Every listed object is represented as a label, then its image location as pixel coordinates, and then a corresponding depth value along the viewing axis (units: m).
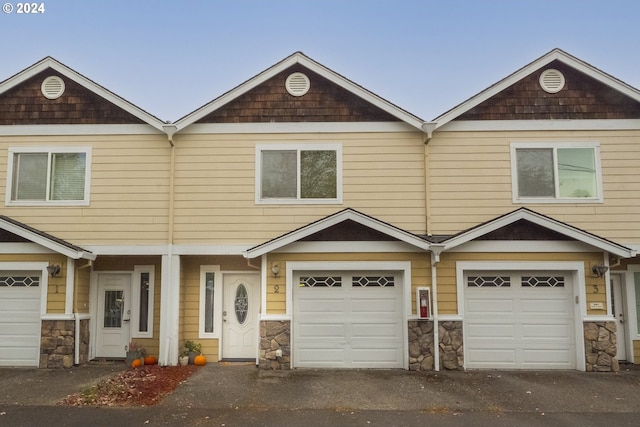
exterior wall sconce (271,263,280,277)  9.56
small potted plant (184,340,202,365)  10.17
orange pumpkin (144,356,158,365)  10.01
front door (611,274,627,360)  10.59
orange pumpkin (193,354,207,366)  10.04
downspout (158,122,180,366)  9.88
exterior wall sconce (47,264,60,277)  9.67
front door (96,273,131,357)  10.78
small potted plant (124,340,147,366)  9.84
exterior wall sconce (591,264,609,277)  9.40
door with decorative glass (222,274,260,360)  10.61
